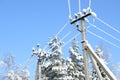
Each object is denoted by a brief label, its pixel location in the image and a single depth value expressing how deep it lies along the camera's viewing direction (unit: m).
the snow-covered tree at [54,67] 47.75
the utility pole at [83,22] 24.81
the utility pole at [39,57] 28.69
